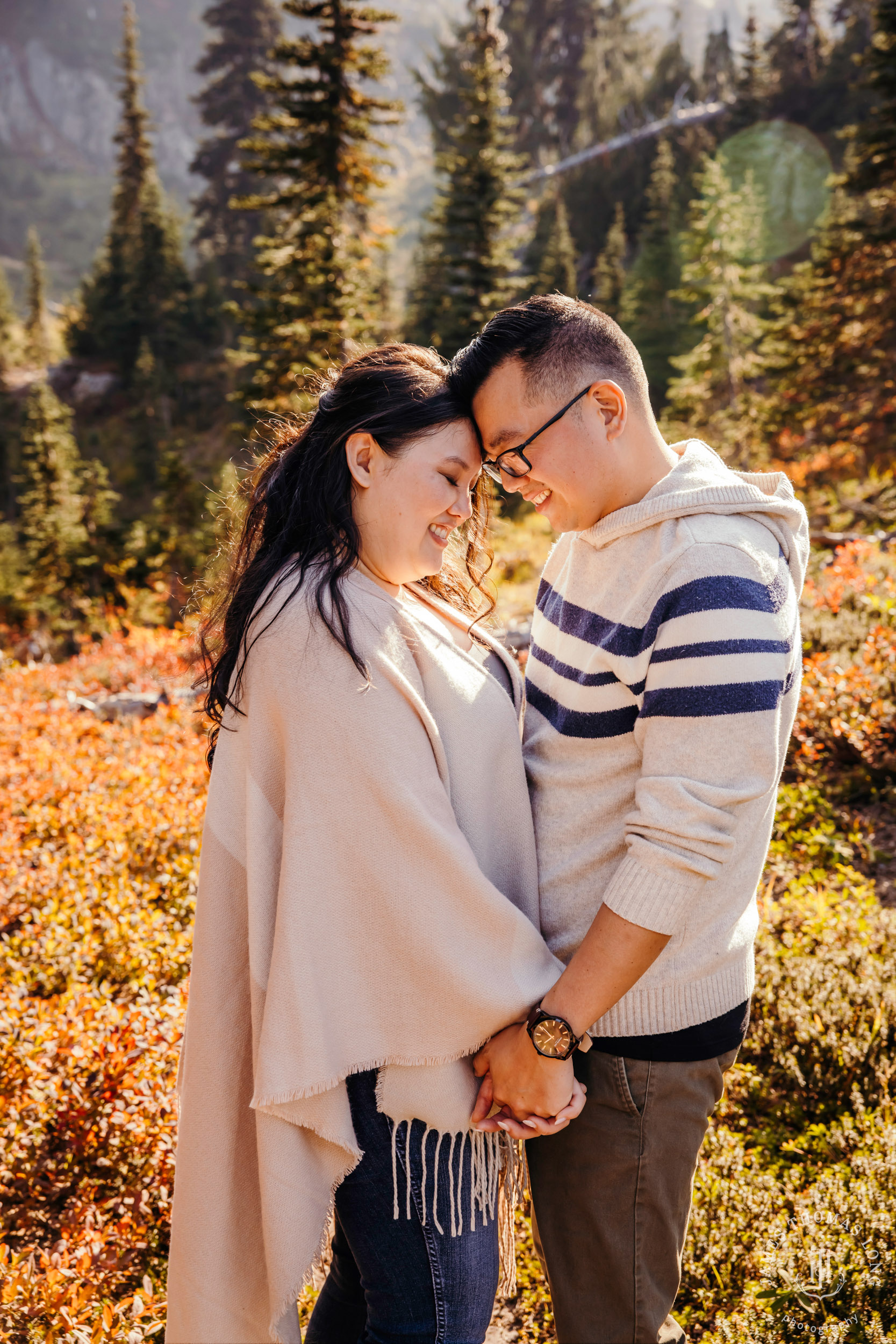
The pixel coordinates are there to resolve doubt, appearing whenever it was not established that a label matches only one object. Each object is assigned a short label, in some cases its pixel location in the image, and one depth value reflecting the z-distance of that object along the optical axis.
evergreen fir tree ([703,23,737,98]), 47.31
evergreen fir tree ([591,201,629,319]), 28.89
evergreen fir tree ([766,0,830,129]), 38.97
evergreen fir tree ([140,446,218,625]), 19.19
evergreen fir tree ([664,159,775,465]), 17.19
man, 1.67
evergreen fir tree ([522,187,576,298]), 28.22
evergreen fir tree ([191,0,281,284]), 37.72
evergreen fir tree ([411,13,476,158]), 47.00
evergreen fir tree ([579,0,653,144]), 49.12
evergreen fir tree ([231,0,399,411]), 13.65
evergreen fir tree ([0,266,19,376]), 40.88
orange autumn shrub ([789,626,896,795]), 5.71
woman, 1.77
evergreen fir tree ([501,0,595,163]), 50.56
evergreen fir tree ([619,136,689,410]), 27.69
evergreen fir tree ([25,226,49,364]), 42.72
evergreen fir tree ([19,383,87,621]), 19.09
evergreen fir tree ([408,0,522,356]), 17.91
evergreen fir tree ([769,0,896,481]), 14.98
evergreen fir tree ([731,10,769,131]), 37.91
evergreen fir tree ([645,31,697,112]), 47.88
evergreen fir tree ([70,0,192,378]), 33.78
